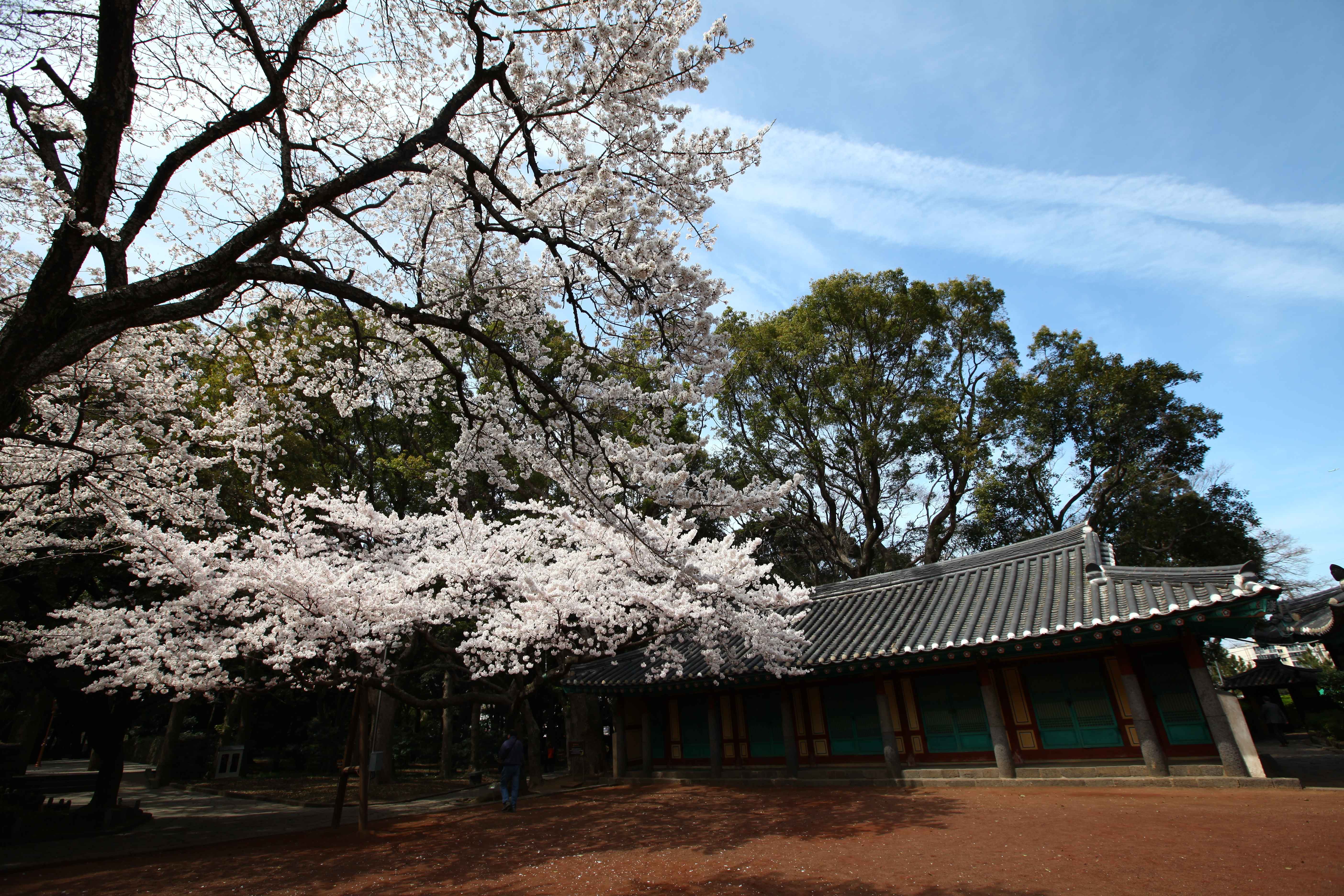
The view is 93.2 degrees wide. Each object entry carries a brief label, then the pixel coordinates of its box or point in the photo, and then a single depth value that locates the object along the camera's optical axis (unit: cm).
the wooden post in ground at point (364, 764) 934
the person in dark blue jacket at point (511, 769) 1131
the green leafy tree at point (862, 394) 1933
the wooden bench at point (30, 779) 1077
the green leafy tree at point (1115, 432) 1914
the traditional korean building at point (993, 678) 931
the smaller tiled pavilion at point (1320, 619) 686
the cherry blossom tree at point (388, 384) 550
